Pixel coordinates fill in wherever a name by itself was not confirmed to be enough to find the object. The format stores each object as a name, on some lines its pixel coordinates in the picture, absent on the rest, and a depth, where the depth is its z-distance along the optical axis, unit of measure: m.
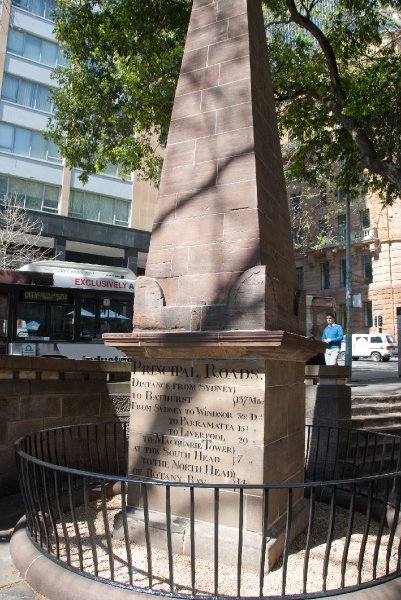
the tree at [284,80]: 11.30
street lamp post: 20.89
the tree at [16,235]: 26.50
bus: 13.62
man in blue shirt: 12.62
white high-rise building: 29.12
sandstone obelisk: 4.37
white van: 32.38
